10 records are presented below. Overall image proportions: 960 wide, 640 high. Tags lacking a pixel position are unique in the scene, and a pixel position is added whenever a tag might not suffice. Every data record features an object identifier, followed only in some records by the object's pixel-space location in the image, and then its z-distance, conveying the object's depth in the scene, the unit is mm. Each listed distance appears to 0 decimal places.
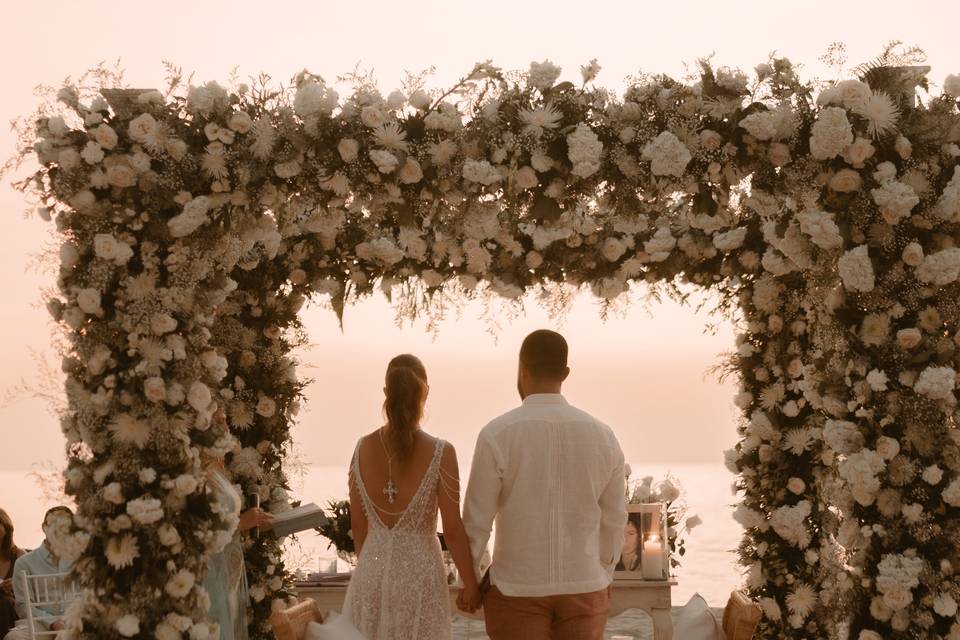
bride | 4840
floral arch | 4520
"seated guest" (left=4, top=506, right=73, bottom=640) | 6375
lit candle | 6473
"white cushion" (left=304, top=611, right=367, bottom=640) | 3887
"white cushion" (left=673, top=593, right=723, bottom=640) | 4141
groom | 4500
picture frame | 6574
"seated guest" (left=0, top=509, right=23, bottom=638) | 6723
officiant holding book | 4844
